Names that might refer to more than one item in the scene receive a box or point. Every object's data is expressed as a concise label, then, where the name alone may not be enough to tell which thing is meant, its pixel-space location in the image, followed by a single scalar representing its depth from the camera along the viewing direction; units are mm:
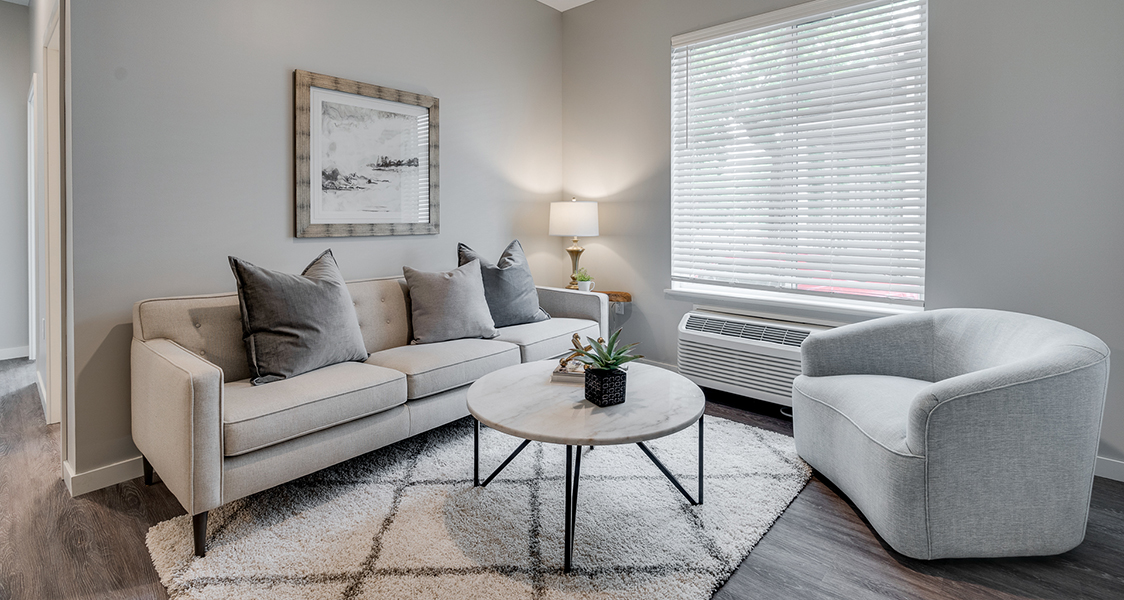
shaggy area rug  1740
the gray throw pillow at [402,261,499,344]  3041
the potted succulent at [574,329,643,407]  2002
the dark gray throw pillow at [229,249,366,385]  2348
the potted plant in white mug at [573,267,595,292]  4062
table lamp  4027
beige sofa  1871
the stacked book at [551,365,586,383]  2277
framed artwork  2971
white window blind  2979
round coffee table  1770
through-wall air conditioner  3225
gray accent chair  1762
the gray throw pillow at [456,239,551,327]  3416
